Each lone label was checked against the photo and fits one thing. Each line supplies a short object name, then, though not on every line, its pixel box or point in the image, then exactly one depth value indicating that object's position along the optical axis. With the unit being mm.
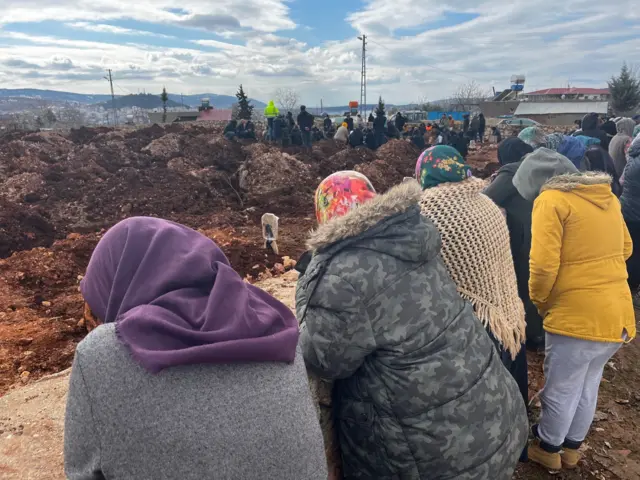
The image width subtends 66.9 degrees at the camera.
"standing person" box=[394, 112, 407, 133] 21438
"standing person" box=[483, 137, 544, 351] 3414
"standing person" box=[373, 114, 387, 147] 18353
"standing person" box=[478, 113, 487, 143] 22355
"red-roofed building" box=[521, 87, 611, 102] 56000
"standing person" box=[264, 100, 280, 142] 18141
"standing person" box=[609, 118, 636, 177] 6277
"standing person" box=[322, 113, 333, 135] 22253
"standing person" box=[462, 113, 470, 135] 22347
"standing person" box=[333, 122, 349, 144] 18464
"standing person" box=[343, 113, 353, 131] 20725
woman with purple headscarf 1027
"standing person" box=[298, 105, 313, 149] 16922
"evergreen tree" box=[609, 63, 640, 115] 35656
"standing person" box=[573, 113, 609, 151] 6902
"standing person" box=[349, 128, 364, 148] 17188
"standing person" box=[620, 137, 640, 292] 4773
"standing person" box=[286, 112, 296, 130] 18017
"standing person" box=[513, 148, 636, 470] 2336
